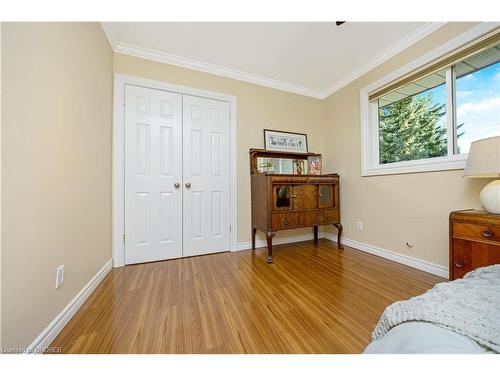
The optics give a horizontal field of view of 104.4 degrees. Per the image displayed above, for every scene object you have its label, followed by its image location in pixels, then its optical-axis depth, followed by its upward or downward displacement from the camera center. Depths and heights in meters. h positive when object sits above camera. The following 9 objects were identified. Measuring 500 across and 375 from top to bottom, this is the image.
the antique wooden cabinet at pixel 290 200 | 2.15 -0.15
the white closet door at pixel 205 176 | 2.23 +0.15
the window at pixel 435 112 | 1.52 +0.73
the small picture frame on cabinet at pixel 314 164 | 2.72 +0.33
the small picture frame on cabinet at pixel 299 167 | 2.73 +0.30
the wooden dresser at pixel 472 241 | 1.20 -0.35
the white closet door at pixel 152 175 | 2.01 +0.15
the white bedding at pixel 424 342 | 0.36 -0.31
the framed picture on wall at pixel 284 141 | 2.63 +0.66
